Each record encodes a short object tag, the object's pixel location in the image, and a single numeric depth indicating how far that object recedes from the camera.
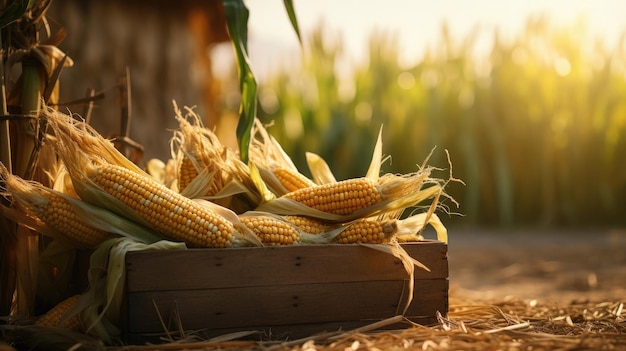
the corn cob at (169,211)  1.54
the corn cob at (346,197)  1.67
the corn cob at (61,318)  1.55
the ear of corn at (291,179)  1.89
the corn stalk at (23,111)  1.70
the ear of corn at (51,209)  1.57
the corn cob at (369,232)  1.61
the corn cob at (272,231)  1.60
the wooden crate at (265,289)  1.48
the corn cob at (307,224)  1.67
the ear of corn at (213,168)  1.82
